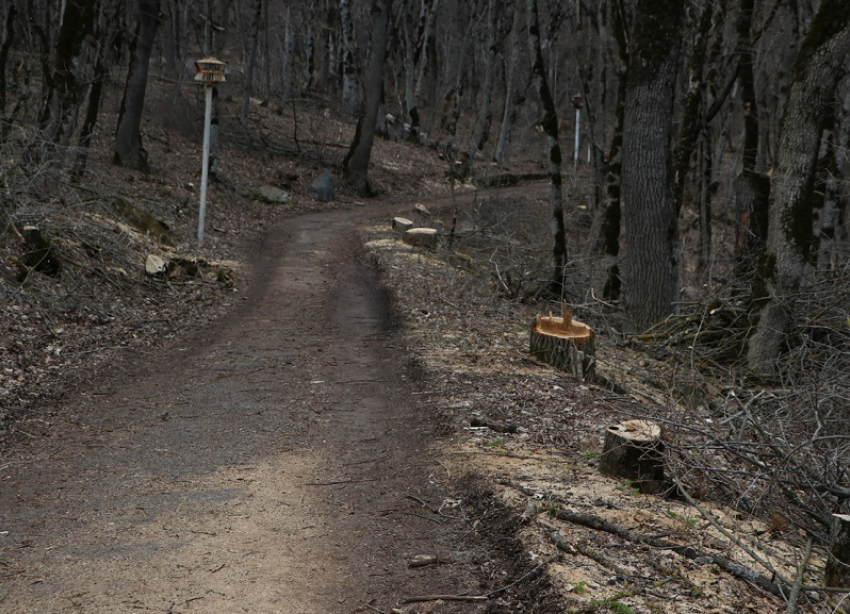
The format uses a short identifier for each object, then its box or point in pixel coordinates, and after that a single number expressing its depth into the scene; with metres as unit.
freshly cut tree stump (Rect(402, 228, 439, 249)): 18.44
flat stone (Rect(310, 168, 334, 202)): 25.47
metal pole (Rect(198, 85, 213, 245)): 15.10
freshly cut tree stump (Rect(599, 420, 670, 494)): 5.38
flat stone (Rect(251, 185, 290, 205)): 23.28
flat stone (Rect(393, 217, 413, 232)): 20.12
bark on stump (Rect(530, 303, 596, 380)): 8.77
